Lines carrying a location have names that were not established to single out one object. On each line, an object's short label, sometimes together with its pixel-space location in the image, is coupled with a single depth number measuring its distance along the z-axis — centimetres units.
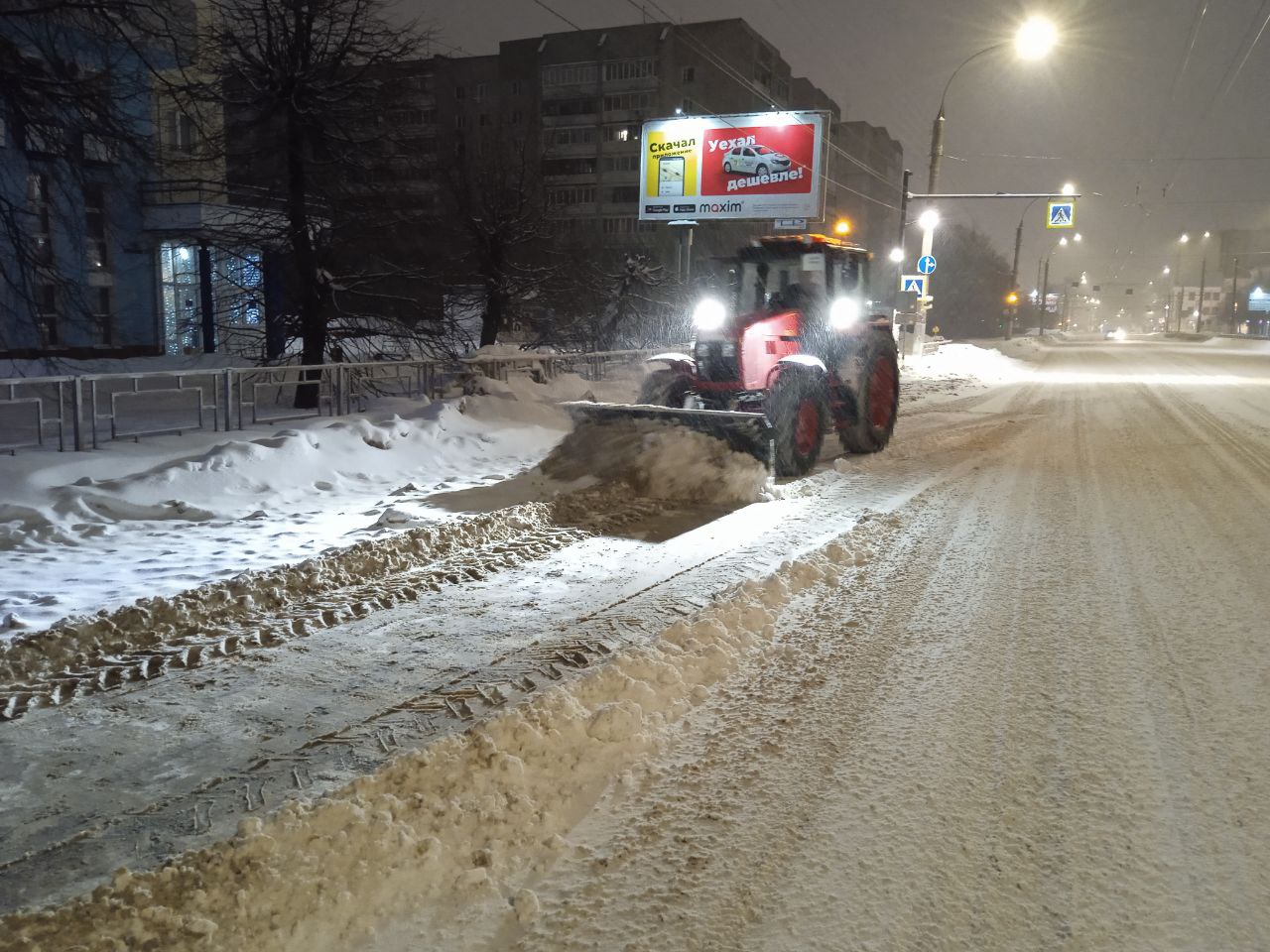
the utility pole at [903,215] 2698
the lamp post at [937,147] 2709
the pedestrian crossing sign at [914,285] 2902
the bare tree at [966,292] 8300
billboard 2791
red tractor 972
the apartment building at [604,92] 6531
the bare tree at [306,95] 1506
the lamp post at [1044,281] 7122
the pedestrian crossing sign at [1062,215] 3012
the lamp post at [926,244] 2825
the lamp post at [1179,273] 7973
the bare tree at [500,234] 2439
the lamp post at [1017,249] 5341
